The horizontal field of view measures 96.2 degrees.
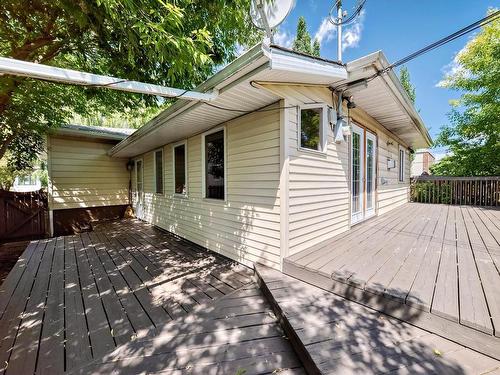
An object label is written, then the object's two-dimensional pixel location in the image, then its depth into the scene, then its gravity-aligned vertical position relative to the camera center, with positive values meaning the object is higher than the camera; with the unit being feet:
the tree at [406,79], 52.43 +24.27
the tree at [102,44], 7.47 +6.28
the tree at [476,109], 25.93 +9.18
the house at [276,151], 9.33 +1.87
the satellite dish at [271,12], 9.02 +7.08
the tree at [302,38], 45.91 +29.78
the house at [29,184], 74.04 +0.00
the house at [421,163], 69.42 +5.97
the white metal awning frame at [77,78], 5.66 +3.02
